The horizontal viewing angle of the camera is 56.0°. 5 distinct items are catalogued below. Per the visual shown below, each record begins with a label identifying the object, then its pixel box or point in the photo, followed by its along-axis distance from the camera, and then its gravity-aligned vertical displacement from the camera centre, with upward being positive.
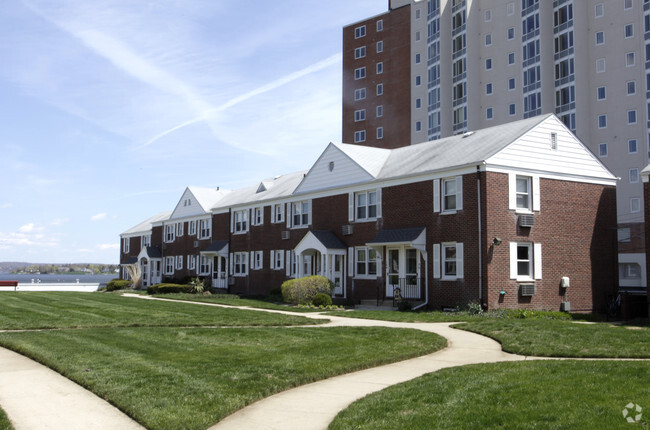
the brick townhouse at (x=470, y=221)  23.77 +1.56
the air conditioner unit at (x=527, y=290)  23.66 -1.27
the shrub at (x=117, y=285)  49.66 -2.19
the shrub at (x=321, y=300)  27.81 -1.93
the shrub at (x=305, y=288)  28.91 -1.46
